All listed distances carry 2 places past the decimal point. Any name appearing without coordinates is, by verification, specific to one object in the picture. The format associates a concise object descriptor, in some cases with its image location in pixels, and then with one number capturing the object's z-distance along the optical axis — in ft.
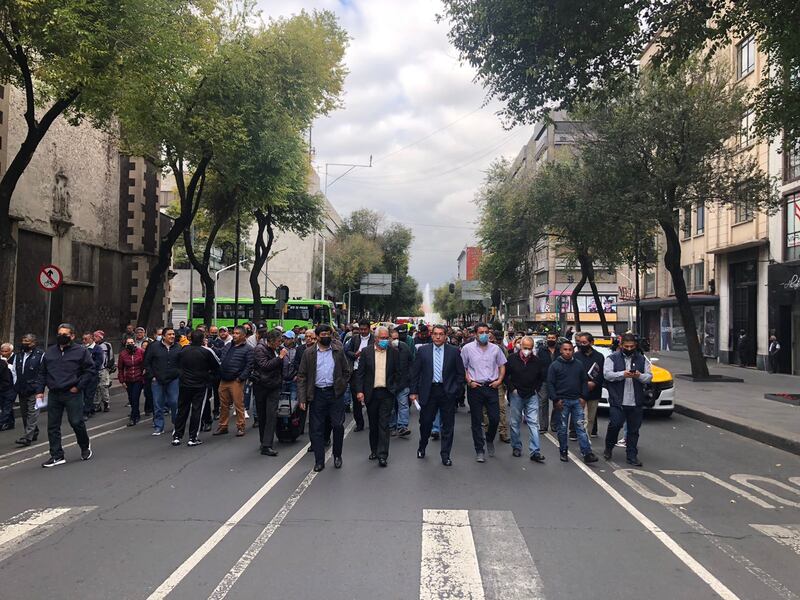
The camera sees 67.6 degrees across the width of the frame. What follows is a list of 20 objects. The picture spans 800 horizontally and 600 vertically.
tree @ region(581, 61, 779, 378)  60.95
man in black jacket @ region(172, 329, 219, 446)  29.94
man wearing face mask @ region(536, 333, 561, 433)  34.78
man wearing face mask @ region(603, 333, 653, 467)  26.45
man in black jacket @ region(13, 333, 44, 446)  30.04
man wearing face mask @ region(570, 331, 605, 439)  28.73
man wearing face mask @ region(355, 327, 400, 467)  26.00
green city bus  122.52
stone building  62.23
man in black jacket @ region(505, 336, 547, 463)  27.89
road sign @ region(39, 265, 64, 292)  45.98
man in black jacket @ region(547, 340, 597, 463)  26.84
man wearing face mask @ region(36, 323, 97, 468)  25.11
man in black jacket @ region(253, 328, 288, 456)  28.55
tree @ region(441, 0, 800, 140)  30.68
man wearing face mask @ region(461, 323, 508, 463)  26.73
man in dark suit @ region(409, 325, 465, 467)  26.13
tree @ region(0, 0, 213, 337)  34.88
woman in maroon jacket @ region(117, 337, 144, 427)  36.14
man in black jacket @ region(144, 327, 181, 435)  32.63
